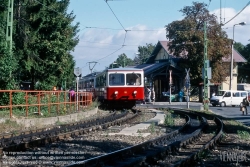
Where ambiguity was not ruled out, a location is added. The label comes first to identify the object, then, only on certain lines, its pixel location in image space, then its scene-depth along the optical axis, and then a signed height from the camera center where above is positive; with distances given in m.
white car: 49.50 -0.33
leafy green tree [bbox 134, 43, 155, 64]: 141.26 +13.41
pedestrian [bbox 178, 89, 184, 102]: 56.00 +0.01
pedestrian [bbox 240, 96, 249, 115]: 32.38 -0.63
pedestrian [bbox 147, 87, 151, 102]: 50.37 +0.03
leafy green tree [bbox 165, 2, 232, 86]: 57.16 +6.47
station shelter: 59.75 +2.37
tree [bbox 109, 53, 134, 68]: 145.62 +11.17
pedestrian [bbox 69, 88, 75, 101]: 28.09 +0.04
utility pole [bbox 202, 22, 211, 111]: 37.03 +1.70
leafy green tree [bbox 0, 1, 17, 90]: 22.70 +1.41
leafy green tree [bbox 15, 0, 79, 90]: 30.17 +3.33
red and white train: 32.91 +0.78
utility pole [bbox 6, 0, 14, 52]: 23.89 +3.63
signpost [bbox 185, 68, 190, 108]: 36.50 +0.92
